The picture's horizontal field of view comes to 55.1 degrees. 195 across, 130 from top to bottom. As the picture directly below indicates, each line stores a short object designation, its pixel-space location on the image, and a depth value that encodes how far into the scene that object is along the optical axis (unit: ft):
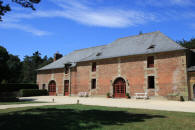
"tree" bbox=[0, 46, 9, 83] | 98.68
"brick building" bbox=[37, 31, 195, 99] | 58.65
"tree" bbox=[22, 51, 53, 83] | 169.37
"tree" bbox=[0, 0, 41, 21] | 23.92
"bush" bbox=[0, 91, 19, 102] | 51.97
